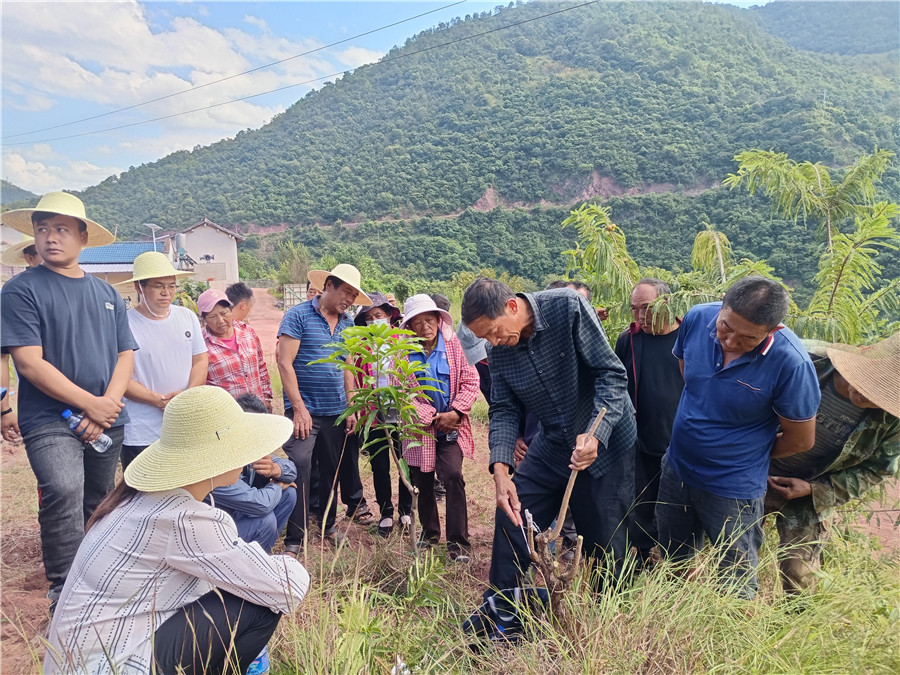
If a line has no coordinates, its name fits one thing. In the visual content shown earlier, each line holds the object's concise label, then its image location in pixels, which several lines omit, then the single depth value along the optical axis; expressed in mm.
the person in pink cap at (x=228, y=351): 3697
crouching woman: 1594
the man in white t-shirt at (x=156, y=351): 3035
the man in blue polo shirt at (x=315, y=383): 3400
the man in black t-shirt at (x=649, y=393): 2984
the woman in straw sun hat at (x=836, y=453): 2094
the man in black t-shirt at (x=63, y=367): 2447
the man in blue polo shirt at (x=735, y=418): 2025
